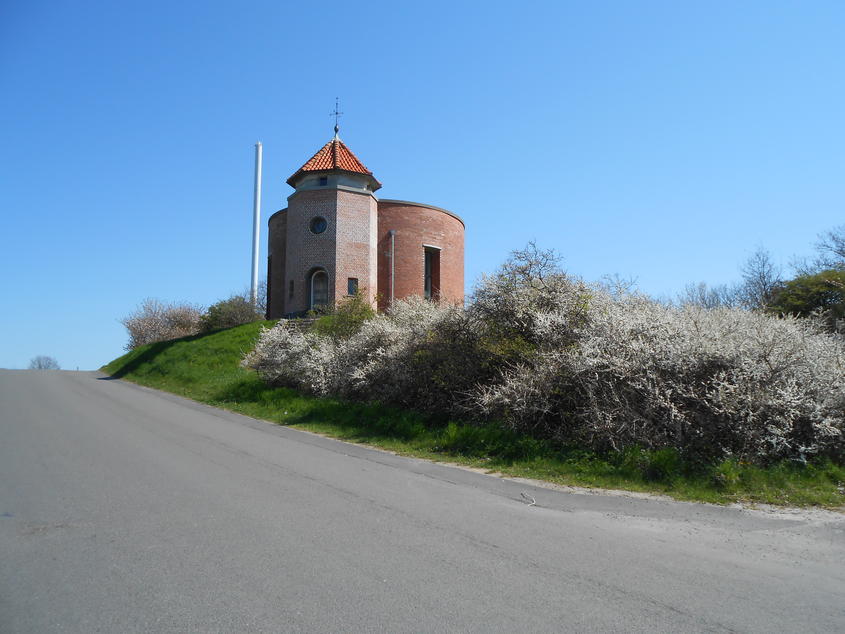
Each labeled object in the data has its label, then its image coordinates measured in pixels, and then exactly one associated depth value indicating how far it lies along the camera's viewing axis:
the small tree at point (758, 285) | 30.64
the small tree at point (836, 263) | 25.51
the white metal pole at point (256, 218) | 38.98
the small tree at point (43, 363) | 71.19
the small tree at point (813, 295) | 17.37
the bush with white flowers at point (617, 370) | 7.57
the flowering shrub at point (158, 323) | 43.12
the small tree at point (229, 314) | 31.73
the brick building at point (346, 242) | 28.52
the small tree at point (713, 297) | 32.93
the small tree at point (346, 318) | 17.34
